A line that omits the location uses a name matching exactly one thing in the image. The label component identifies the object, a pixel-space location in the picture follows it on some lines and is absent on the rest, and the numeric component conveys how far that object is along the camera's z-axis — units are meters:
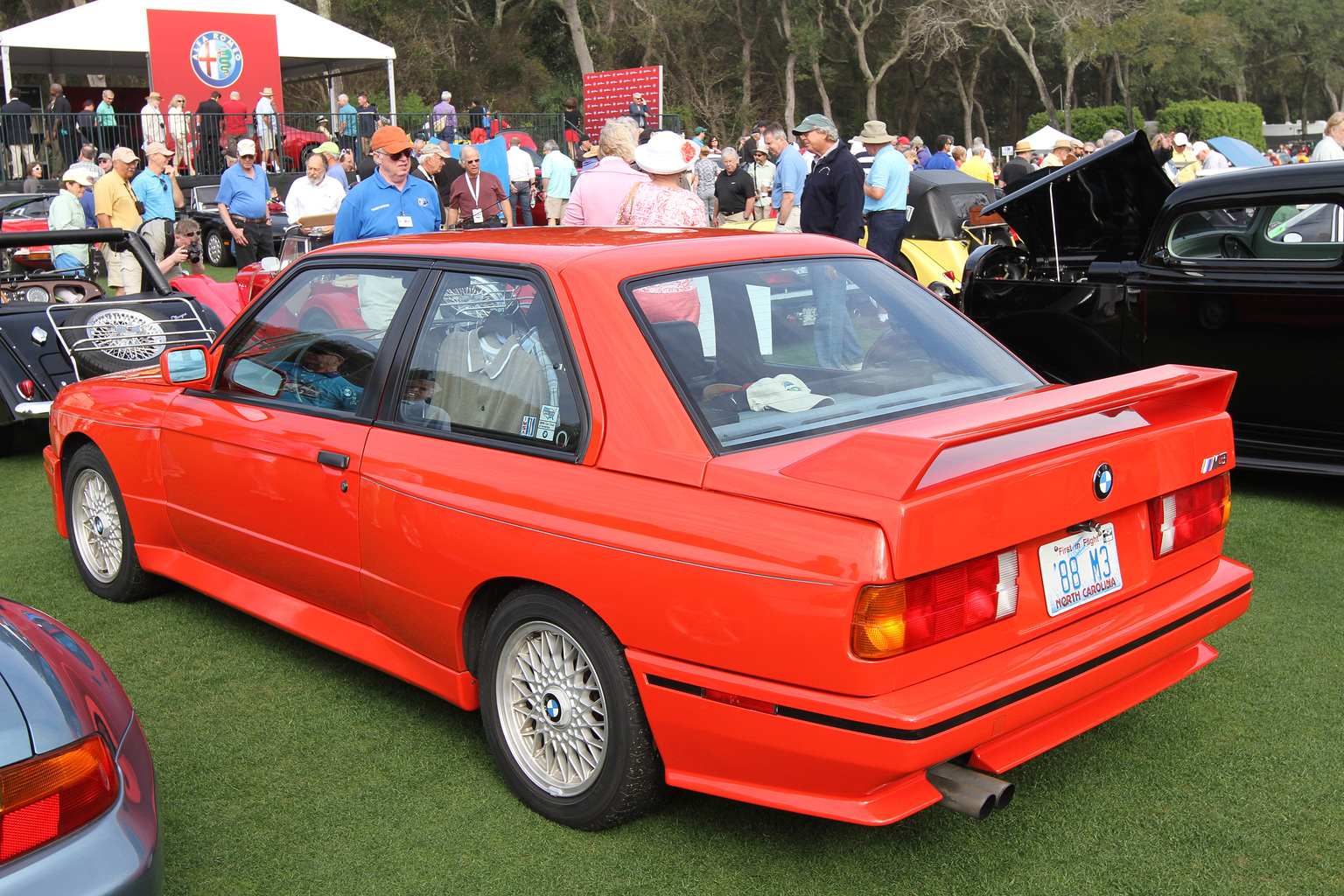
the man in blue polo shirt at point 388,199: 7.22
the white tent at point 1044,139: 27.99
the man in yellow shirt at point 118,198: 10.95
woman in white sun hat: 6.34
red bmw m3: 2.49
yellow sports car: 11.63
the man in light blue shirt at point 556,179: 15.79
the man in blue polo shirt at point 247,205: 13.02
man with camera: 10.20
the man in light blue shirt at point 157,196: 12.27
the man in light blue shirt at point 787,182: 11.24
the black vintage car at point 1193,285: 5.76
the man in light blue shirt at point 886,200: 10.07
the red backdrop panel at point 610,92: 25.77
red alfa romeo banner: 22.19
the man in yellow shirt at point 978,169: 16.89
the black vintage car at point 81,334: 7.42
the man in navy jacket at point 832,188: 8.96
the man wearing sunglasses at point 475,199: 12.90
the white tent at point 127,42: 21.98
